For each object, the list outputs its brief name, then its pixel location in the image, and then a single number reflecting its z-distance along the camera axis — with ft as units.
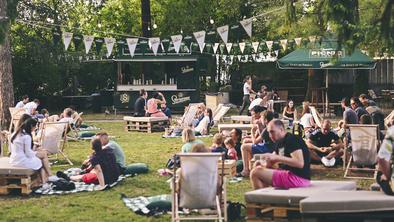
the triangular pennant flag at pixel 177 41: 97.30
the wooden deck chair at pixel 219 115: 78.81
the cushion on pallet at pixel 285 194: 28.25
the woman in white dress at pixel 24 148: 40.63
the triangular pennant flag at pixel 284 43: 93.25
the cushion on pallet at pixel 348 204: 25.72
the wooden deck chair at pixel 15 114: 63.82
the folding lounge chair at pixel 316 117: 58.91
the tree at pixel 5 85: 78.48
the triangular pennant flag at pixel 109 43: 99.20
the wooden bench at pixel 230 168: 41.42
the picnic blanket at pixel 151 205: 34.17
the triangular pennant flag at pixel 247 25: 86.46
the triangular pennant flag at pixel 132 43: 101.19
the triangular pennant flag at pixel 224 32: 88.43
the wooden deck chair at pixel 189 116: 73.58
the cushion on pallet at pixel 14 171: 40.06
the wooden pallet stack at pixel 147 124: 78.54
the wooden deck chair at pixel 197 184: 31.37
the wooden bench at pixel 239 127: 58.75
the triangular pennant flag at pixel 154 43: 100.53
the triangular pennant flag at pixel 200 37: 93.35
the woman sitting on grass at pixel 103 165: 41.42
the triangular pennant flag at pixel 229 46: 109.58
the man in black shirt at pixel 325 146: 47.62
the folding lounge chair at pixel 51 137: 50.34
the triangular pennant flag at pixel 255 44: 101.92
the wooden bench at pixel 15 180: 40.16
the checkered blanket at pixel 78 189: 40.78
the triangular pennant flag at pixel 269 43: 97.52
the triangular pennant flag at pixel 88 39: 98.43
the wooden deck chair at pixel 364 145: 43.04
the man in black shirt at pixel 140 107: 81.46
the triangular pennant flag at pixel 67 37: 95.03
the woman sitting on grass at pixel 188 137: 42.73
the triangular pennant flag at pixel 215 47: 112.88
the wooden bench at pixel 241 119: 73.30
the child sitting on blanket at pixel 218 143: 44.13
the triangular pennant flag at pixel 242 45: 104.47
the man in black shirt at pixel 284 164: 30.19
